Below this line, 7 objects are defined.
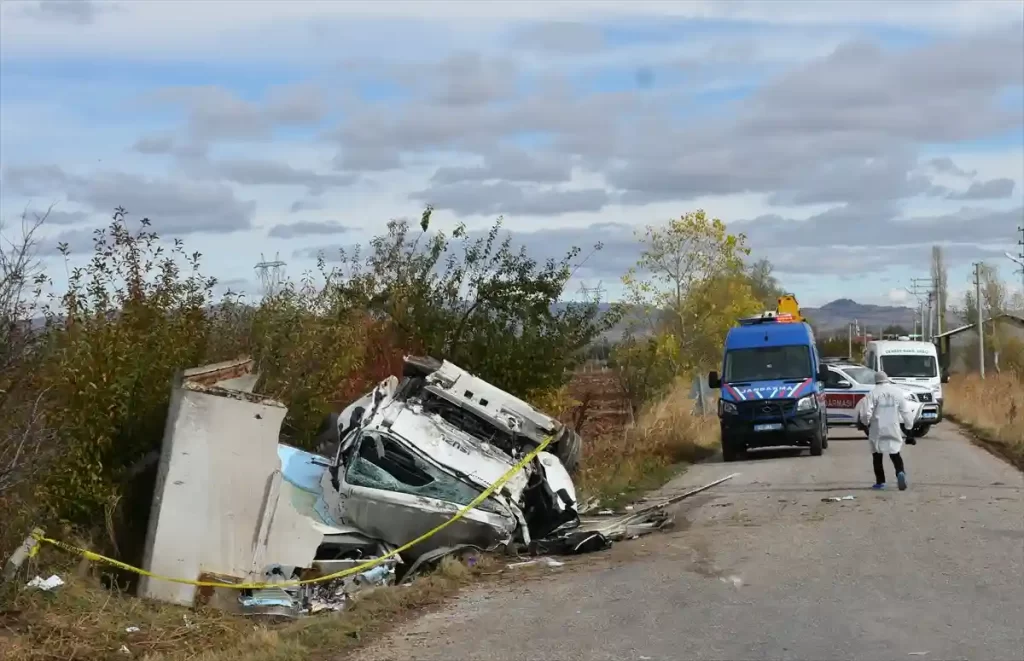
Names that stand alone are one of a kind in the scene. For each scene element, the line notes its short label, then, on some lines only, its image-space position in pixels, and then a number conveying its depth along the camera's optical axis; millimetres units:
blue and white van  24797
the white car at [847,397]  30828
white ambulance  34688
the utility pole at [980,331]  71125
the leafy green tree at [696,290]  47594
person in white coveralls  17859
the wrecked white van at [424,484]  12742
